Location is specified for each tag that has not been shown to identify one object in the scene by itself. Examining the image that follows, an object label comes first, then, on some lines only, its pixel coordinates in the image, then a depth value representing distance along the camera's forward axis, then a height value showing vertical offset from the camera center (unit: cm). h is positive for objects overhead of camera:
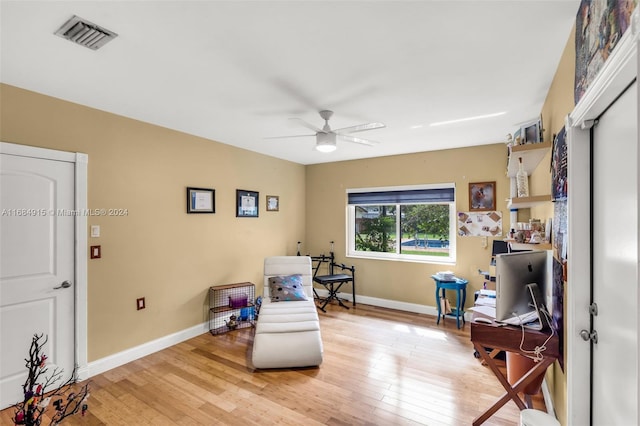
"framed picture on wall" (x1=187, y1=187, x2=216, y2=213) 357 +16
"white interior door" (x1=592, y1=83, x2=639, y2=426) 107 -20
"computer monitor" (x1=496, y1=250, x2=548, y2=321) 186 -43
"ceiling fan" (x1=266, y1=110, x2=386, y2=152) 276 +72
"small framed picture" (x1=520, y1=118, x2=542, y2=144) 218 +62
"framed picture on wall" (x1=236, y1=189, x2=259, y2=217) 421 +14
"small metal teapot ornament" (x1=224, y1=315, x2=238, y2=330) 380 -142
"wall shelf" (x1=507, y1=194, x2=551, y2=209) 196 +10
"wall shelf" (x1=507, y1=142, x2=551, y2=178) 202 +44
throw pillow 361 -94
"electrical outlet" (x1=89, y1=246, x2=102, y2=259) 272 -37
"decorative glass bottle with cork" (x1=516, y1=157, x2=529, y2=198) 225 +24
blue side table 383 -102
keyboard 194 -70
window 441 -15
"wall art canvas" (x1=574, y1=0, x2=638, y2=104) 98 +69
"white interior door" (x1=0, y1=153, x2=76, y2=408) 228 -42
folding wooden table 183 -84
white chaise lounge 278 -120
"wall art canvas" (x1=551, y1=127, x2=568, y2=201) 166 +28
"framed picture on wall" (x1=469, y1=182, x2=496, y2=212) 400 +24
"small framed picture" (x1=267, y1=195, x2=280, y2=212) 478 +16
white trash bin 171 -120
